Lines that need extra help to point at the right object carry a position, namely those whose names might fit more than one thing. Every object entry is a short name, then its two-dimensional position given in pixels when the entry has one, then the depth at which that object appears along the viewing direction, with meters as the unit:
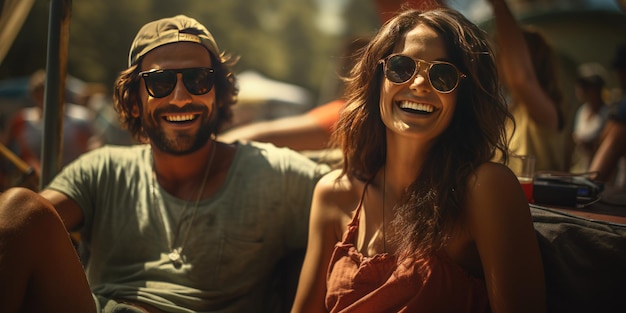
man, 2.42
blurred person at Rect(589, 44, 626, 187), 3.34
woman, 1.81
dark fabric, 1.90
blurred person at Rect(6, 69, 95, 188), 6.36
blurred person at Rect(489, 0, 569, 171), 2.98
